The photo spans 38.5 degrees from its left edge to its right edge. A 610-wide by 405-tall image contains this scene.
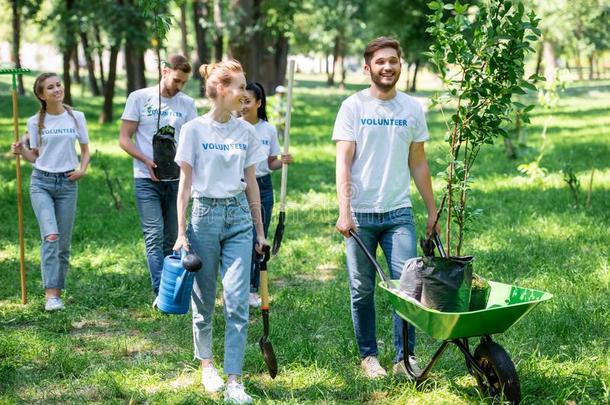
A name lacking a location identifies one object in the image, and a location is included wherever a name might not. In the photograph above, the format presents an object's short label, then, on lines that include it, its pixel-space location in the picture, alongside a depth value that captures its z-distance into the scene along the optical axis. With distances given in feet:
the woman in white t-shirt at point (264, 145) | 23.26
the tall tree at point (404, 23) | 106.73
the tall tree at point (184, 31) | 115.29
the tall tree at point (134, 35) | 75.00
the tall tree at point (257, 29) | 55.57
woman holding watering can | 16.62
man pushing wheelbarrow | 17.19
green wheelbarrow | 14.10
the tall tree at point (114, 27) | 74.43
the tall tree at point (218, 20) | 56.08
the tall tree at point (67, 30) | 79.20
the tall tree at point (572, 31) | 97.14
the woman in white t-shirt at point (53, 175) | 24.11
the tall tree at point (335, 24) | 98.02
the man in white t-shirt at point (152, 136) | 23.12
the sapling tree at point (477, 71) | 15.20
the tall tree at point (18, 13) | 88.72
